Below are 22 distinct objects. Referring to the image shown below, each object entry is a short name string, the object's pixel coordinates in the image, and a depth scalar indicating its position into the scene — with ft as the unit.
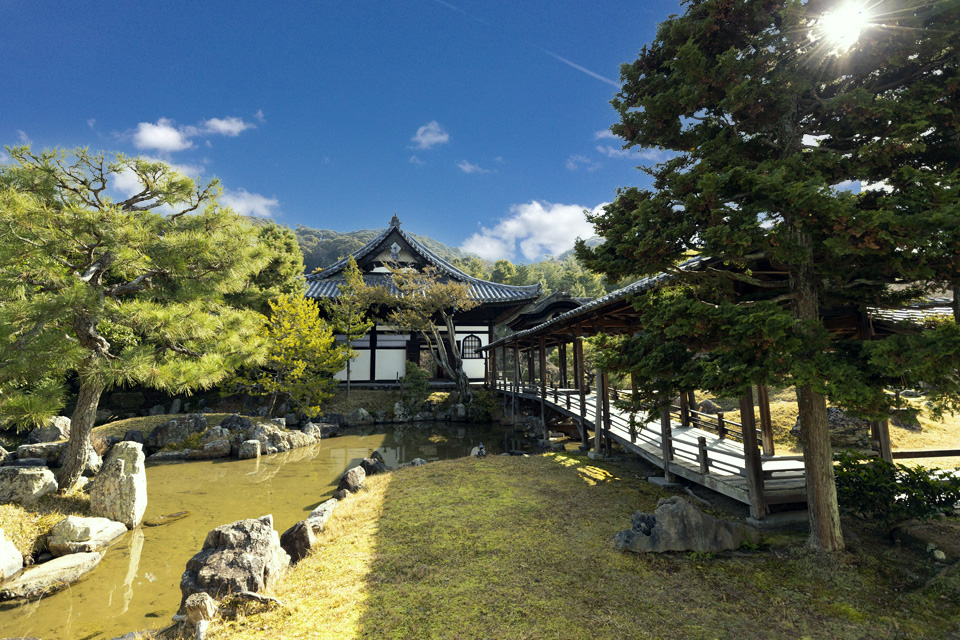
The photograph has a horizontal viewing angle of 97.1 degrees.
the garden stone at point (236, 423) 43.80
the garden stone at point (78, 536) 19.76
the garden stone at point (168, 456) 38.47
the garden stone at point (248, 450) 39.65
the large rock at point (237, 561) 14.12
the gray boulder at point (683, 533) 15.58
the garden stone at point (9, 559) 16.99
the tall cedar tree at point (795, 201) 10.84
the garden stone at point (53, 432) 42.09
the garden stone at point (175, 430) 40.81
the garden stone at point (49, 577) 16.30
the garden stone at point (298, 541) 17.34
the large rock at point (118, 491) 22.99
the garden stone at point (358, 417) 56.75
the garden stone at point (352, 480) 27.45
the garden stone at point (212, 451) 39.17
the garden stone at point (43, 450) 30.19
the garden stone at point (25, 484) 21.56
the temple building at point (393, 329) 67.21
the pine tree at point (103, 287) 18.54
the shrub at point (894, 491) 15.14
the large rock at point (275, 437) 42.11
